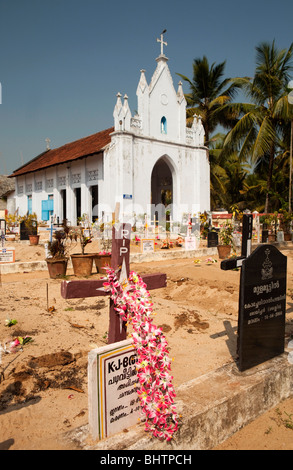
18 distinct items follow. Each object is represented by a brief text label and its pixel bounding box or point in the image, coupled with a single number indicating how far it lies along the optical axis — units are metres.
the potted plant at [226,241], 13.29
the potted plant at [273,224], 18.41
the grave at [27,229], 16.91
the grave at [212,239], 15.90
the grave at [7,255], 10.82
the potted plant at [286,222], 18.83
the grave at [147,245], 13.53
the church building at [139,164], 19.41
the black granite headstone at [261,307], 3.47
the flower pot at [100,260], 10.17
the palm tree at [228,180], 27.55
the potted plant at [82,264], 9.75
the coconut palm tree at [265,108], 20.52
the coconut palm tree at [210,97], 24.89
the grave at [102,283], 2.81
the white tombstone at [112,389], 2.40
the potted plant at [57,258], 9.46
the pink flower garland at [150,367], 2.42
